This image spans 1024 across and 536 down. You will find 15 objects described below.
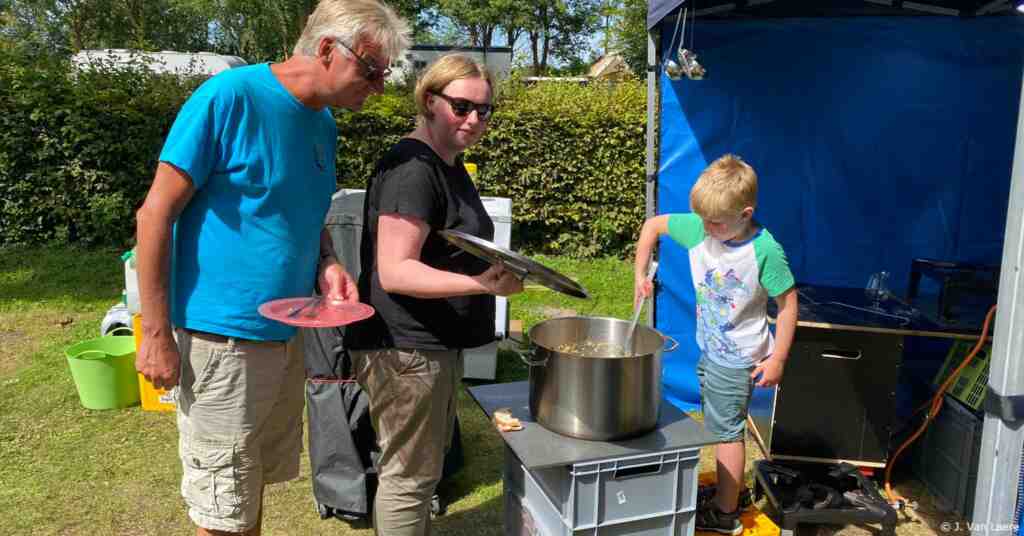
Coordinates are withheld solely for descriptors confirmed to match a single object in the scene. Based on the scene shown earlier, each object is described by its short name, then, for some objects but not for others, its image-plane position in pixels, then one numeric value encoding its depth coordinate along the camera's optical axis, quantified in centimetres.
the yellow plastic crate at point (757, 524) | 269
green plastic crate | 300
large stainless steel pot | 188
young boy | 242
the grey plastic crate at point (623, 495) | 198
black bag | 276
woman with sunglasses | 173
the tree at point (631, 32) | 2505
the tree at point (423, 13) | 3438
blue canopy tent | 342
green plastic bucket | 371
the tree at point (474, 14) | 3838
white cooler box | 320
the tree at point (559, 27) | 4088
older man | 158
